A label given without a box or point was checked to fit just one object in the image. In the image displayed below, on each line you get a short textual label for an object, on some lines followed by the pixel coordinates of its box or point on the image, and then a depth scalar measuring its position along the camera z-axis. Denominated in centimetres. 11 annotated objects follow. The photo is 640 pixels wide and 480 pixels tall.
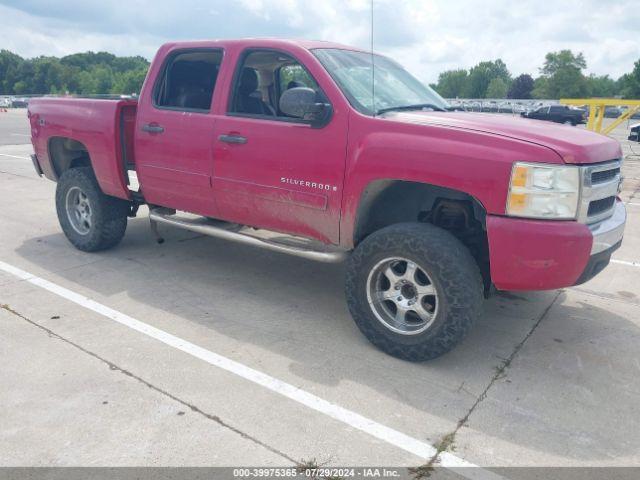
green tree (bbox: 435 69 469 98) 11225
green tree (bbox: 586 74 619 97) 9799
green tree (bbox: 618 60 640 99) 8328
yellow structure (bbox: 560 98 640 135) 1552
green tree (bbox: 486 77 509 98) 9712
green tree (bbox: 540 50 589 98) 9262
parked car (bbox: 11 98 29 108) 5614
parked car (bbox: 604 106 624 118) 5416
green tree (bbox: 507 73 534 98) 9839
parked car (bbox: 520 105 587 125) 3478
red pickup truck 324
